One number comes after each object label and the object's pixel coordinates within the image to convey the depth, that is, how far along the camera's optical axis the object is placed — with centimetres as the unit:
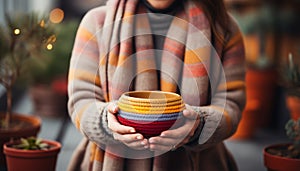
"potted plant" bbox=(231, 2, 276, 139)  351
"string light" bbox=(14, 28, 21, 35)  198
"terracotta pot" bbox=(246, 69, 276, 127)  396
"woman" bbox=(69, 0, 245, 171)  159
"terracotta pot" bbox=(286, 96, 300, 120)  295
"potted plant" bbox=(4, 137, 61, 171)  184
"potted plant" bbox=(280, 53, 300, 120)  211
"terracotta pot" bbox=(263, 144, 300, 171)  192
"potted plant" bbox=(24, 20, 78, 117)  369
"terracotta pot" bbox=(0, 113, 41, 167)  208
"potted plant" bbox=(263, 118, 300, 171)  192
